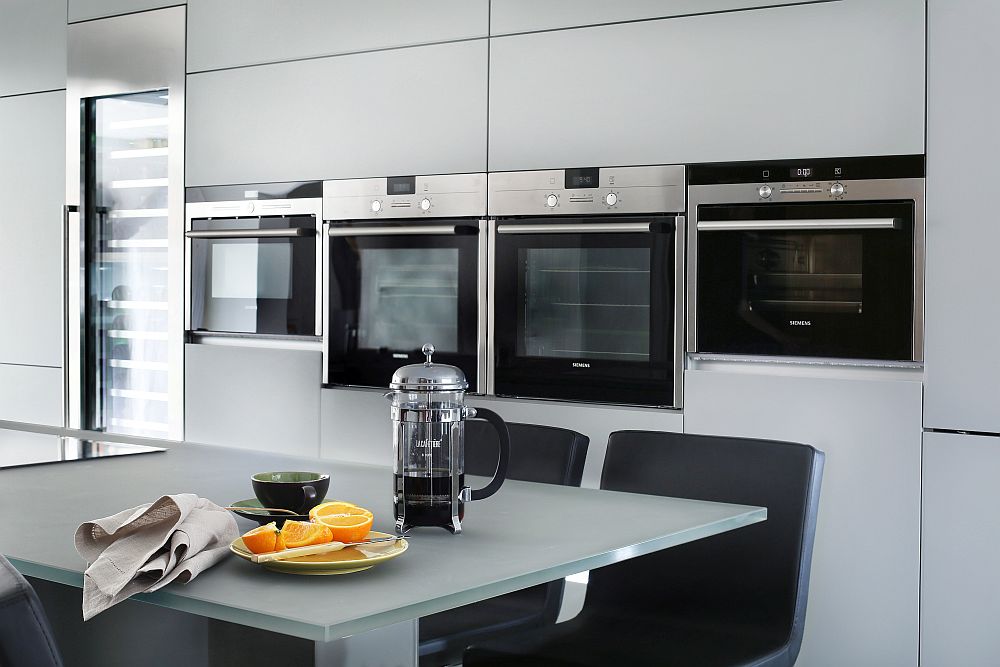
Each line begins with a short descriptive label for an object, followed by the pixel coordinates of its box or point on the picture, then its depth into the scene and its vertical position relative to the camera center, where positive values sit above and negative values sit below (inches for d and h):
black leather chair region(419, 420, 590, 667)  80.5 -22.8
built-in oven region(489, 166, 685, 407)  129.8 +2.9
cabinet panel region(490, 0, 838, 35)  127.0 +35.8
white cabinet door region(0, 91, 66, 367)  188.9 +13.5
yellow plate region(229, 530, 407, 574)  50.3 -11.7
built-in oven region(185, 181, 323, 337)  159.8 +6.9
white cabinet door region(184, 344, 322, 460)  159.2 -13.7
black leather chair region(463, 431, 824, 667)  74.0 -19.9
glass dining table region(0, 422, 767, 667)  46.2 -12.3
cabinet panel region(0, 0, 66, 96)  189.6 +45.1
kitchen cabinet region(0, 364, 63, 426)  188.5 -15.6
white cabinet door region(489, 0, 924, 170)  116.4 +25.2
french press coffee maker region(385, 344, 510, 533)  60.9 -7.9
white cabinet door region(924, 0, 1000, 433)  111.0 +9.2
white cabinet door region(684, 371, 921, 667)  113.9 -20.8
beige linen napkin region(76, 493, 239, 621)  47.6 -11.1
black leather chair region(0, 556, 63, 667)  34.5 -10.2
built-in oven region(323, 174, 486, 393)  144.3 +4.3
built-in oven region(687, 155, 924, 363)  115.7 +5.5
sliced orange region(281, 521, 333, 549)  52.7 -10.9
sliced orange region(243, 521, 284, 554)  52.1 -11.1
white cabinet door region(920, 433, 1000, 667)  109.7 -24.2
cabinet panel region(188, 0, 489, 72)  146.7 +39.5
